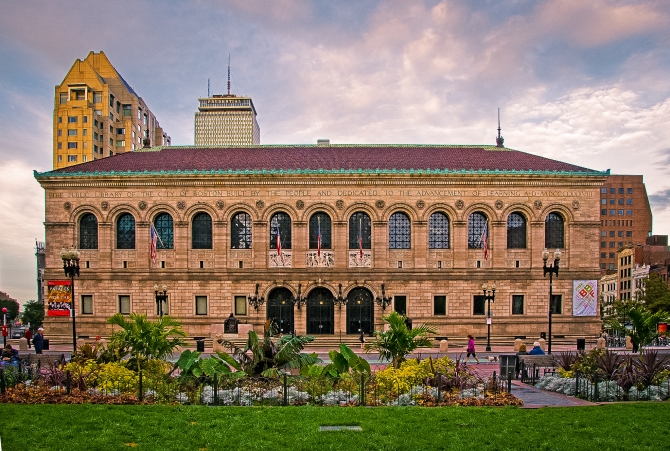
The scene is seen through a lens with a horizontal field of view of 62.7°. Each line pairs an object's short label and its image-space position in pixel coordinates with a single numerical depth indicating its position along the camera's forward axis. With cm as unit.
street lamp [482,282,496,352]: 3790
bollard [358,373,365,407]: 1677
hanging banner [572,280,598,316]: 4241
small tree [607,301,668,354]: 2391
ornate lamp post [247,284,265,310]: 4178
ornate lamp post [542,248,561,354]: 3253
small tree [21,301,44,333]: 7431
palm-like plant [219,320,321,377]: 1983
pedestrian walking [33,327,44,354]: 3169
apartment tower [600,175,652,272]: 12375
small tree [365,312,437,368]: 2108
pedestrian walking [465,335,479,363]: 3155
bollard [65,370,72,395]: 1723
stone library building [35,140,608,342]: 4206
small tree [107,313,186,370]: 2011
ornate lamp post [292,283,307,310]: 4175
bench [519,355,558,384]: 2330
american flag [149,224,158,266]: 3988
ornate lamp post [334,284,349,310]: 4184
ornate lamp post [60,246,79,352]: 3073
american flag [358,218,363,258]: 4172
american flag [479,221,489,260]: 4075
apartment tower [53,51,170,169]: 9944
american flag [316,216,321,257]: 4119
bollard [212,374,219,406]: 1688
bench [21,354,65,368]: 2314
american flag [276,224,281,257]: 4056
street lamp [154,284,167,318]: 3712
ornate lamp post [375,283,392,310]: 4178
